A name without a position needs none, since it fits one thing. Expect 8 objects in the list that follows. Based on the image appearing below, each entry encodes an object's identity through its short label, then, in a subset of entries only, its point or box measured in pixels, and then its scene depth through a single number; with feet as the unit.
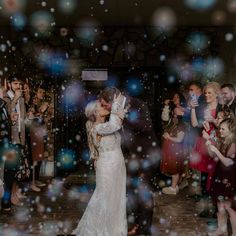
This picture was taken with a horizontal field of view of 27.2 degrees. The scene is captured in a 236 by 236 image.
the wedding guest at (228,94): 19.03
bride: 15.47
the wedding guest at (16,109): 19.89
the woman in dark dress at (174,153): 22.91
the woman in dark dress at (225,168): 15.23
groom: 15.80
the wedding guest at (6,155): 18.20
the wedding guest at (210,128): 17.85
